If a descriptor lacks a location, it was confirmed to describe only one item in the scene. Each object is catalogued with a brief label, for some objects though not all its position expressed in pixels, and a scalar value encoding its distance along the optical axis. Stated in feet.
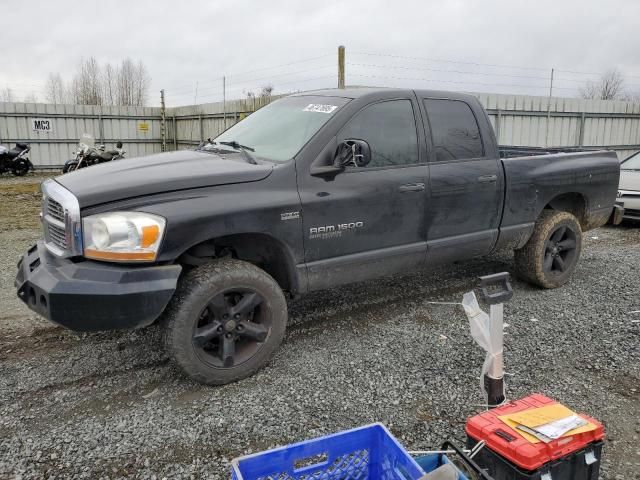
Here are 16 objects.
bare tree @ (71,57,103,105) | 131.54
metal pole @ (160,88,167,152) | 64.75
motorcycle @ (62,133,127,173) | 50.83
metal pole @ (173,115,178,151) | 65.62
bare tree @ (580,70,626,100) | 135.13
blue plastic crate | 6.89
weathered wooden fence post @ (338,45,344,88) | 38.78
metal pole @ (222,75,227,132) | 53.57
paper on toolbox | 7.43
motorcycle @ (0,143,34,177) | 53.93
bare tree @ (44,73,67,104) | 136.46
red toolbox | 7.04
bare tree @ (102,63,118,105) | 130.54
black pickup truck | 10.23
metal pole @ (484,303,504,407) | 9.05
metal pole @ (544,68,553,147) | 49.44
